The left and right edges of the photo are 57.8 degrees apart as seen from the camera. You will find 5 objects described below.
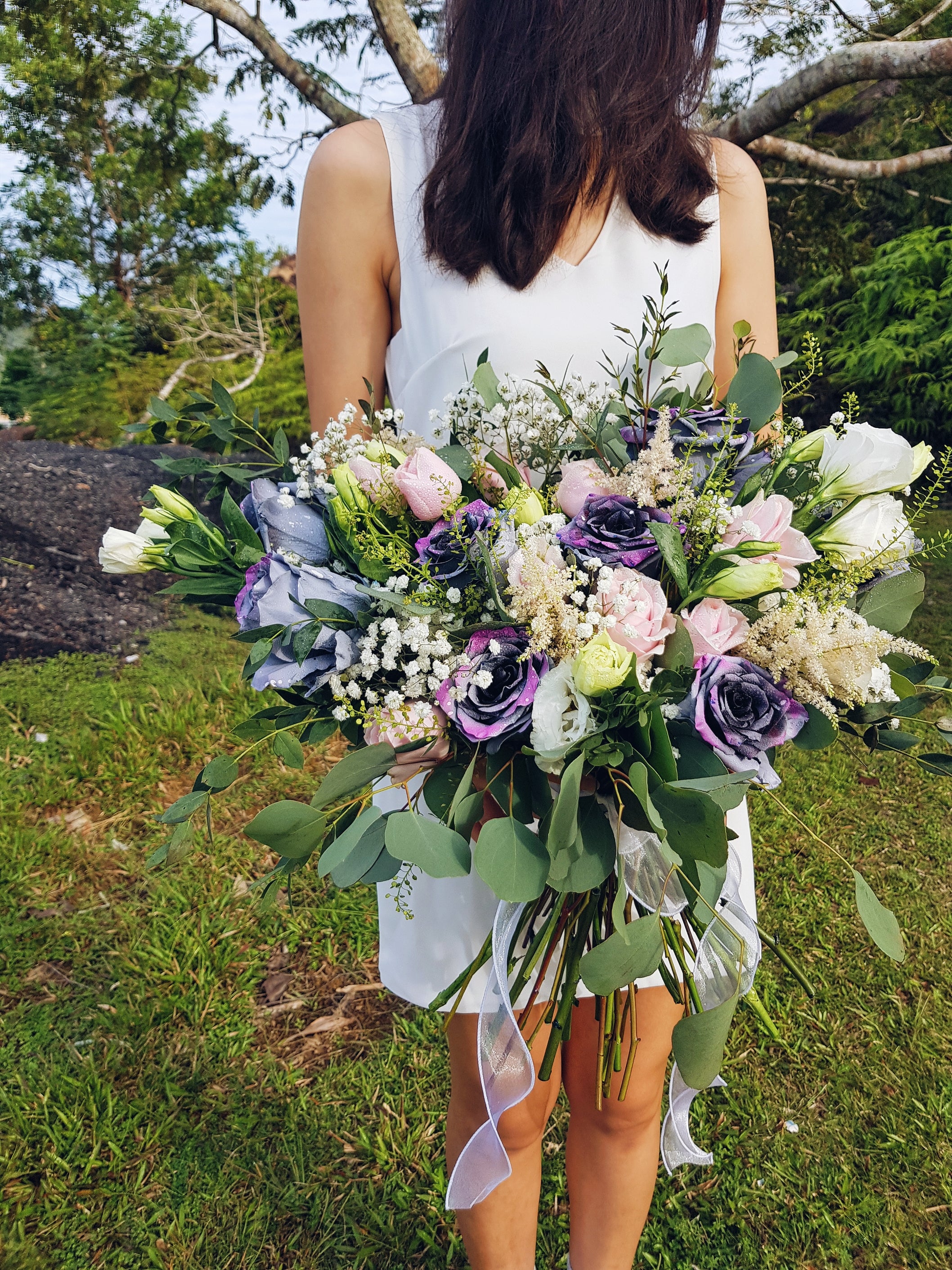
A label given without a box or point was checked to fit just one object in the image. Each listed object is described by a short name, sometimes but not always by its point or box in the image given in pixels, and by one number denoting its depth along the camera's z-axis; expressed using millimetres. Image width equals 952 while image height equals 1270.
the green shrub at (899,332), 6660
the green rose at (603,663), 913
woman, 1536
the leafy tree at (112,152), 6145
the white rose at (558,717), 945
